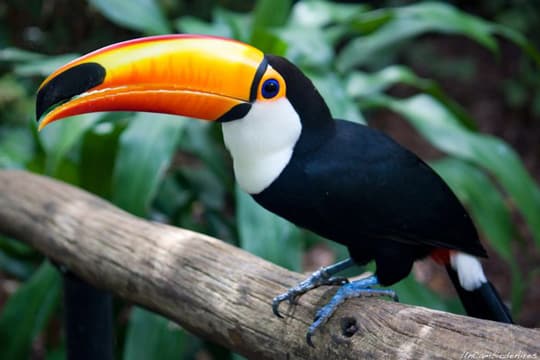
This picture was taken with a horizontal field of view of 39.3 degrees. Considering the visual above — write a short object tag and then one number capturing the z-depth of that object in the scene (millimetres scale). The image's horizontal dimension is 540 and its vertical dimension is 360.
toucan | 1354
